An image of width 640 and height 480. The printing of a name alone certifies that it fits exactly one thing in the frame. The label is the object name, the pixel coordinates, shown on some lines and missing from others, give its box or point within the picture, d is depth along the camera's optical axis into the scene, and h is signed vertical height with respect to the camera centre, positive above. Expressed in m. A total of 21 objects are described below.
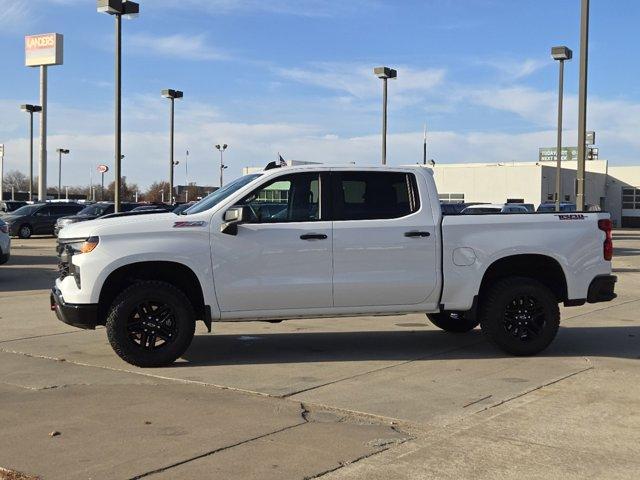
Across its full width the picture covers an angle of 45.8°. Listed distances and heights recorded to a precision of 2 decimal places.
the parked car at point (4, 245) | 16.05 -0.87
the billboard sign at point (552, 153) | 104.69 +8.54
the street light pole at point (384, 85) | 29.84 +5.07
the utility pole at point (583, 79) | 17.00 +3.04
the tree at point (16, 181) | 133.90 +4.31
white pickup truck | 7.39 -0.52
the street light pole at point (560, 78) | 26.05 +5.10
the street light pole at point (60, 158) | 87.38 +5.96
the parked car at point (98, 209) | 31.98 -0.12
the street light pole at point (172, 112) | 33.16 +4.36
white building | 59.19 +2.42
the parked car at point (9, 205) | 39.31 -0.01
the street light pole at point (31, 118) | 53.94 +6.48
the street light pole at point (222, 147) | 62.90 +5.10
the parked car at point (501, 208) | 26.05 +0.18
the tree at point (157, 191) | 120.75 +2.68
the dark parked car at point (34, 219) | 32.59 -0.60
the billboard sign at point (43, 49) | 64.00 +13.30
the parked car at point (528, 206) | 35.68 +0.31
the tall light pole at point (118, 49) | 20.02 +4.35
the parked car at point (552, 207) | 35.83 +0.32
